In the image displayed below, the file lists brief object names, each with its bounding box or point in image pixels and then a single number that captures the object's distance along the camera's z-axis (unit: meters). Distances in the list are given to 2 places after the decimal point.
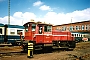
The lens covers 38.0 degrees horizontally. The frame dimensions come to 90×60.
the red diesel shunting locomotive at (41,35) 14.27
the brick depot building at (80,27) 37.14
